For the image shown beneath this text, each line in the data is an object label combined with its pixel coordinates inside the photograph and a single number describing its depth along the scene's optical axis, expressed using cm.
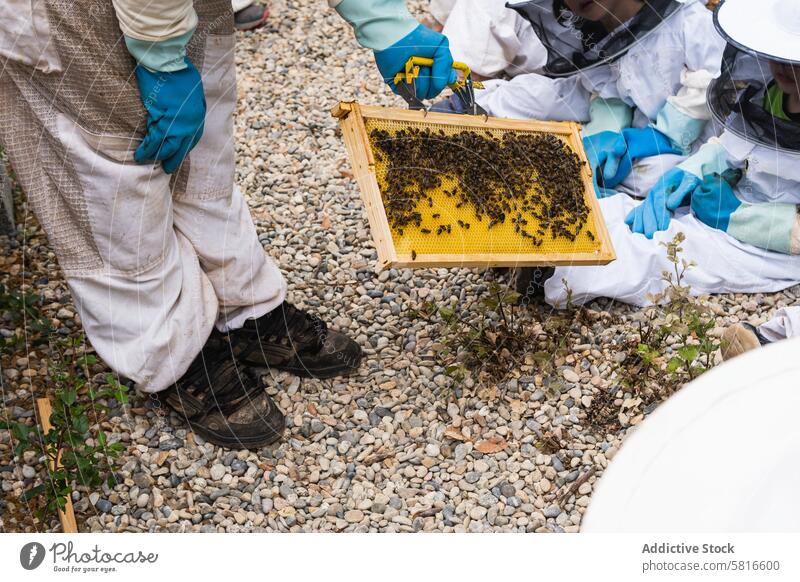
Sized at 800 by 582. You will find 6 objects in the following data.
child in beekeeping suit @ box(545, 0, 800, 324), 353
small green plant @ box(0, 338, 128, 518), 282
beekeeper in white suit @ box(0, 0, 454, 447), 254
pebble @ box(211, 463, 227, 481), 313
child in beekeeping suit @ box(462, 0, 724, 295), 434
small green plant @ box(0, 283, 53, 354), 348
